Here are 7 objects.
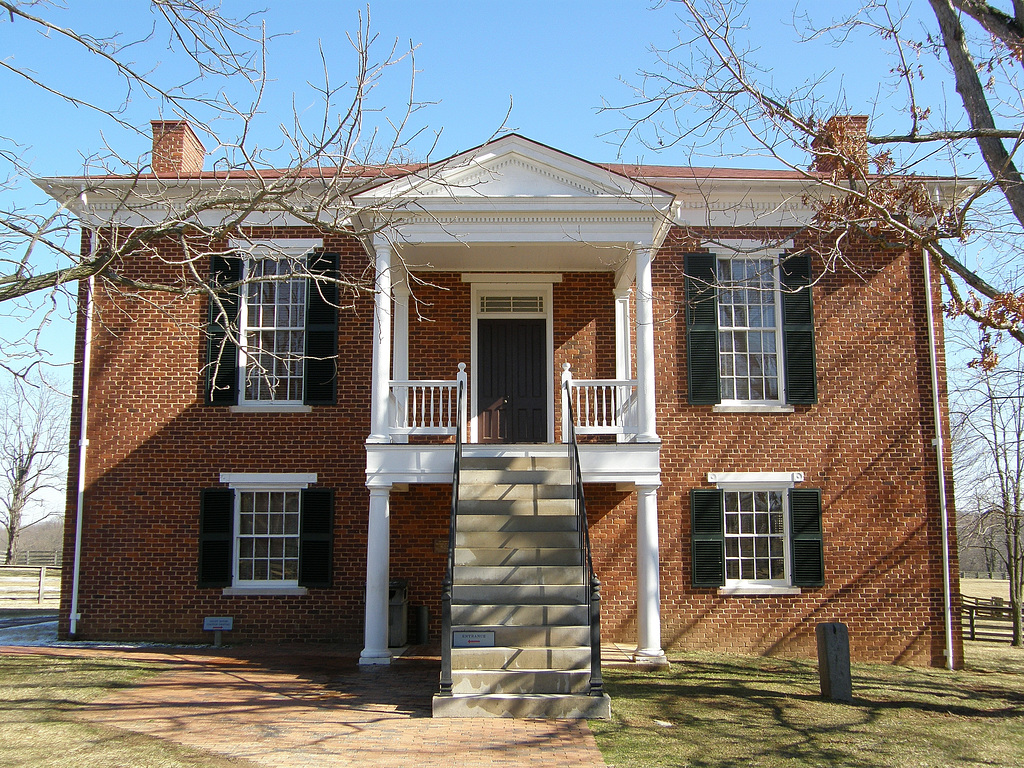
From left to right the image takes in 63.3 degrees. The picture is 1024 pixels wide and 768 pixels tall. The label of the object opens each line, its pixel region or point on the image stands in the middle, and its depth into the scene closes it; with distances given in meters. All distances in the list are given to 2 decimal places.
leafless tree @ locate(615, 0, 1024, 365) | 7.21
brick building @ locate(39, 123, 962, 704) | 12.61
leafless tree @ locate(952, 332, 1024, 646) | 19.00
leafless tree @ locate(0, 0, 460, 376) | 5.93
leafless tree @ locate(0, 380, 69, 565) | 39.16
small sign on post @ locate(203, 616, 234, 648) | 12.34
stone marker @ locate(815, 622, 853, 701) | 9.24
